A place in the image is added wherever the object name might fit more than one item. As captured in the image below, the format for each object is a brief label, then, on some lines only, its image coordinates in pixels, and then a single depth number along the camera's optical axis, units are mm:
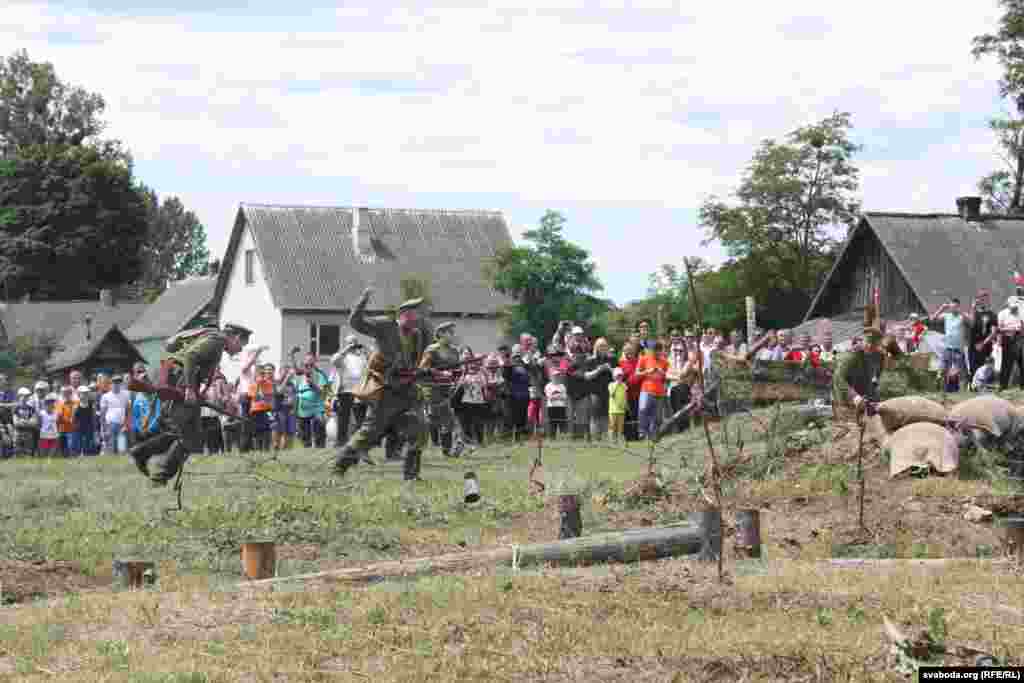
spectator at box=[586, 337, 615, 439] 27203
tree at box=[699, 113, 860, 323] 67062
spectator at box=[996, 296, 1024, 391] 26094
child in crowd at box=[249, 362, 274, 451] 29281
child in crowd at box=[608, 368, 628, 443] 26531
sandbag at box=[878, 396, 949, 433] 18062
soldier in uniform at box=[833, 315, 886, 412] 19047
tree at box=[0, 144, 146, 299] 80312
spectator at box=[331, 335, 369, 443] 27297
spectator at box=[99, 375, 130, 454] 30969
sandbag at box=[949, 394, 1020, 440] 17844
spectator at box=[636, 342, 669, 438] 25453
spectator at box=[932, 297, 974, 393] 26556
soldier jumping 19188
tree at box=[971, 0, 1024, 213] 55344
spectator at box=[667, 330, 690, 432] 25406
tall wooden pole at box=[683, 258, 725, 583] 10719
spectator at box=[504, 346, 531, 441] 28375
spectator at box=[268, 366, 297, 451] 29234
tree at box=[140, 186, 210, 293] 113438
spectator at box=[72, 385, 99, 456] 31766
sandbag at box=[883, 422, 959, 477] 17344
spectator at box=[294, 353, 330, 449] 28984
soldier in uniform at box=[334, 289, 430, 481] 19875
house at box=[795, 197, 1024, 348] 49219
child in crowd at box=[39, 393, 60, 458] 31531
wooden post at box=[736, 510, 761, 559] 13625
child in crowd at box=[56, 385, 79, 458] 31609
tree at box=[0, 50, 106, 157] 88438
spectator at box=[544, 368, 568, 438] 27656
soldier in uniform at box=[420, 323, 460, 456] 23266
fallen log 11992
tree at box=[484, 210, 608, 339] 56312
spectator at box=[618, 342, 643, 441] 26348
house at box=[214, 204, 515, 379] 70312
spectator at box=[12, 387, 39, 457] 31531
